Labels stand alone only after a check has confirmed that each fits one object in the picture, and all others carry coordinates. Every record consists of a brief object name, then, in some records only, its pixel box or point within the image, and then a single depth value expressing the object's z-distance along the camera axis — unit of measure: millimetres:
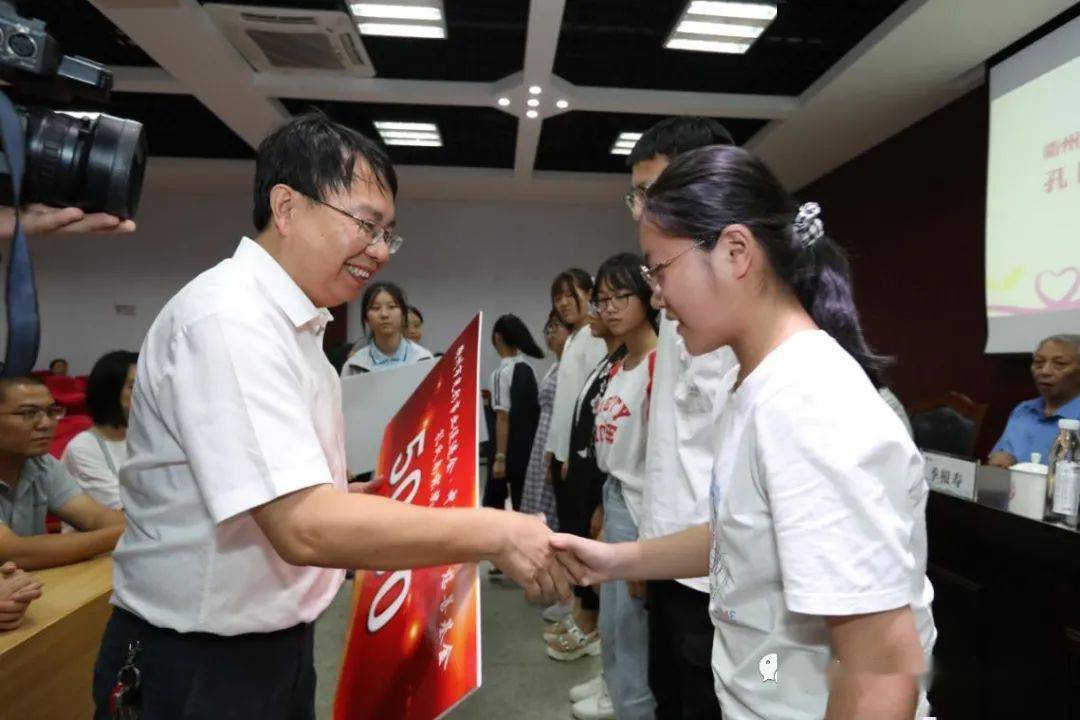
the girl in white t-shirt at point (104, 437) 2408
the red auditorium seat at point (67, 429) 3482
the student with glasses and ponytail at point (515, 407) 3908
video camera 770
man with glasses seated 1755
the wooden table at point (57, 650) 1314
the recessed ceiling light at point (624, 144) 5992
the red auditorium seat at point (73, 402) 5910
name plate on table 1958
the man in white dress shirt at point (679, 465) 1373
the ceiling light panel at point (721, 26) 3801
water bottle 1605
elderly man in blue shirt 3045
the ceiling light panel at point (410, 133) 5902
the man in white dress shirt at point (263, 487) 855
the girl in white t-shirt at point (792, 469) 646
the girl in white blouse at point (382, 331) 3014
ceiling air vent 3861
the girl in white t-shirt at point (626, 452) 1854
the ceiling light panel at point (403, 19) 3855
